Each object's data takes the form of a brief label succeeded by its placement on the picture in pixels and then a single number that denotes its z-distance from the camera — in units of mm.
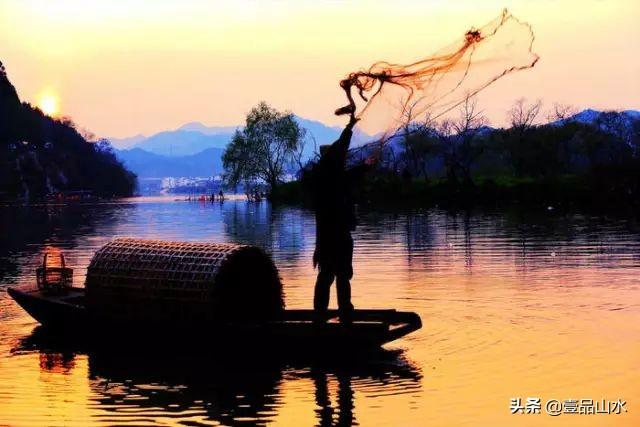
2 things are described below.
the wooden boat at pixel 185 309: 12922
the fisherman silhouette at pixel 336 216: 13227
